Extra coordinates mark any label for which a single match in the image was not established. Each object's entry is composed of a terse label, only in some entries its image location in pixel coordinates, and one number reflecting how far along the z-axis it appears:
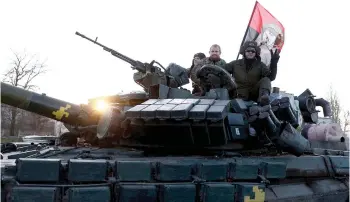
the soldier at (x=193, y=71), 8.68
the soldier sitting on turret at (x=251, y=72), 7.92
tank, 4.38
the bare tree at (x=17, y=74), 31.98
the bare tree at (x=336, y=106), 44.10
